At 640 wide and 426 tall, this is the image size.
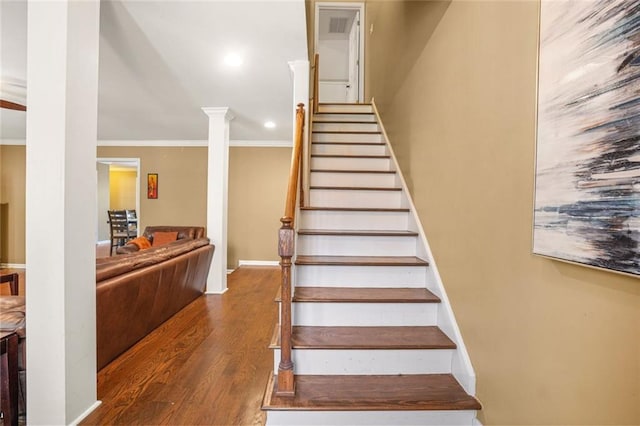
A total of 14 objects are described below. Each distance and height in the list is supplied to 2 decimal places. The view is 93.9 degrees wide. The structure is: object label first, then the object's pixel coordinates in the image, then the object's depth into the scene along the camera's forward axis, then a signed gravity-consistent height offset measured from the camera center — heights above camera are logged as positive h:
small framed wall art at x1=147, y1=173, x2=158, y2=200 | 6.16 +0.41
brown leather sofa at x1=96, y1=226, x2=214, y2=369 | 2.03 -0.71
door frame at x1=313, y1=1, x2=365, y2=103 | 5.38 +3.45
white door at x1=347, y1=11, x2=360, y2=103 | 5.54 +2.85
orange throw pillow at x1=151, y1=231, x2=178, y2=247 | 4.78 -0.51
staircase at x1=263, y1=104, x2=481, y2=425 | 1.43 -0.72
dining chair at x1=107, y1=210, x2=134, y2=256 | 6.71 -0.48
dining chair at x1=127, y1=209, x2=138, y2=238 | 7.54 -0.50
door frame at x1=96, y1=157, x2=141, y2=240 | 6.15 +0.91
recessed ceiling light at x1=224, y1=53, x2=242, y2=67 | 2.62 +1.33
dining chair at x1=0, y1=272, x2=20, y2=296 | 2.29 -0.60
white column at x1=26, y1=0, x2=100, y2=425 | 1.41 -0.01
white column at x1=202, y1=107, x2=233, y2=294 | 3.95 +0.17
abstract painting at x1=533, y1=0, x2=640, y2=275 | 0.72 +0.21
